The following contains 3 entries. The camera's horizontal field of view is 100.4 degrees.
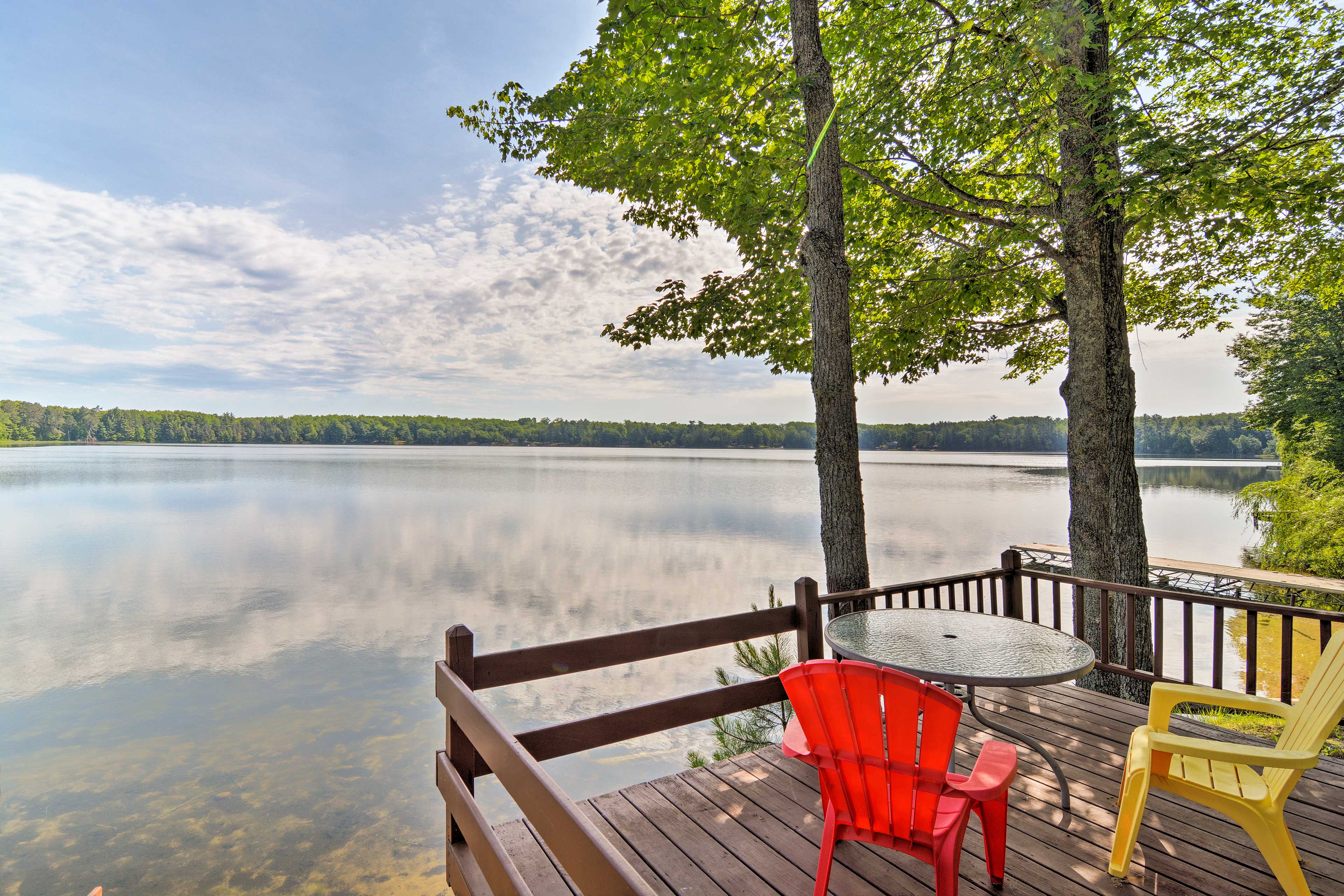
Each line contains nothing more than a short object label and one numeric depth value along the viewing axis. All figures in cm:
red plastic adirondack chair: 171
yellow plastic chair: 188
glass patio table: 231
